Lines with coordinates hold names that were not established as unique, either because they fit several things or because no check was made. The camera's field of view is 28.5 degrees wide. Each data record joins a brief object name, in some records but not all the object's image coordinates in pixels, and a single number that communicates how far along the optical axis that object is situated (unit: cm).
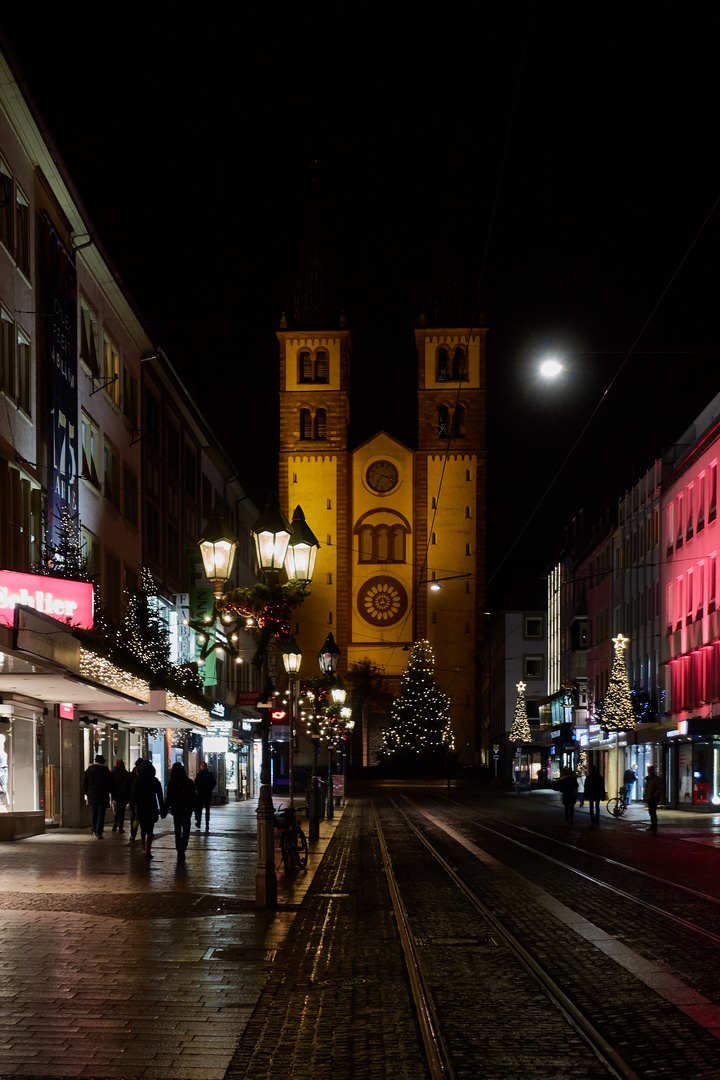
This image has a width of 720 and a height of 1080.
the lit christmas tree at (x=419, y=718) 8588
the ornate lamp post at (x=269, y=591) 1550
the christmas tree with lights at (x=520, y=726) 7669
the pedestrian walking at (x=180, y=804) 2134
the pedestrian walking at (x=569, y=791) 3441
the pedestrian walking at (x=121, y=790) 2812
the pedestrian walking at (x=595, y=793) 3441
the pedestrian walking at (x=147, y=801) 2162
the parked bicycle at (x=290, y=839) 1945
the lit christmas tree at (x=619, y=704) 4747
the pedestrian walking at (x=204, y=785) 2872
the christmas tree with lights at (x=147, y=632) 3050
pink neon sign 2069
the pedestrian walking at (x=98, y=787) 2520
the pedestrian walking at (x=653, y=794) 3177
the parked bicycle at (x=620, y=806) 3913
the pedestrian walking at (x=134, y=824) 2282
